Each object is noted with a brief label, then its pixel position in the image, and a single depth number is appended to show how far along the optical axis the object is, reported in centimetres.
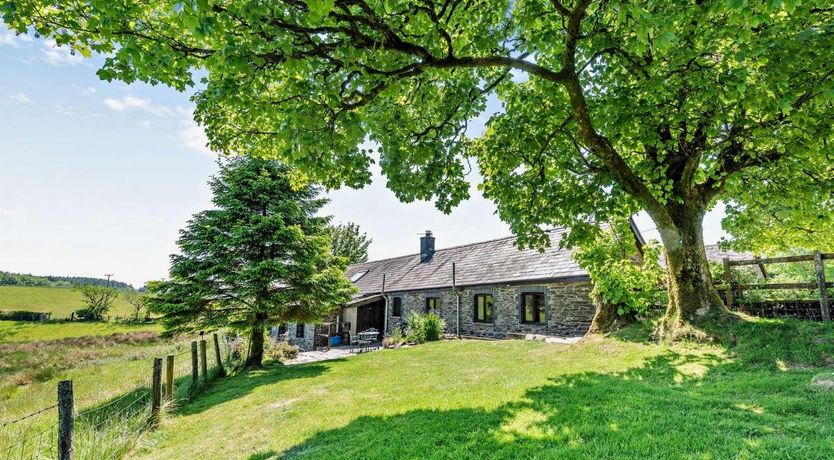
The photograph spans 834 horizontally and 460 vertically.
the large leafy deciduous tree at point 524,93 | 559
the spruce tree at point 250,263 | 1419
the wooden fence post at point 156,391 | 714
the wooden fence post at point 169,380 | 800
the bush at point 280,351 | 1689
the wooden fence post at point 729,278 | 1043
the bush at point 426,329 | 1859
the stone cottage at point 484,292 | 1527
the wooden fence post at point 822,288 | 865
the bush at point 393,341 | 1904
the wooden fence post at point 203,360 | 1062
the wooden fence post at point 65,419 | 441
